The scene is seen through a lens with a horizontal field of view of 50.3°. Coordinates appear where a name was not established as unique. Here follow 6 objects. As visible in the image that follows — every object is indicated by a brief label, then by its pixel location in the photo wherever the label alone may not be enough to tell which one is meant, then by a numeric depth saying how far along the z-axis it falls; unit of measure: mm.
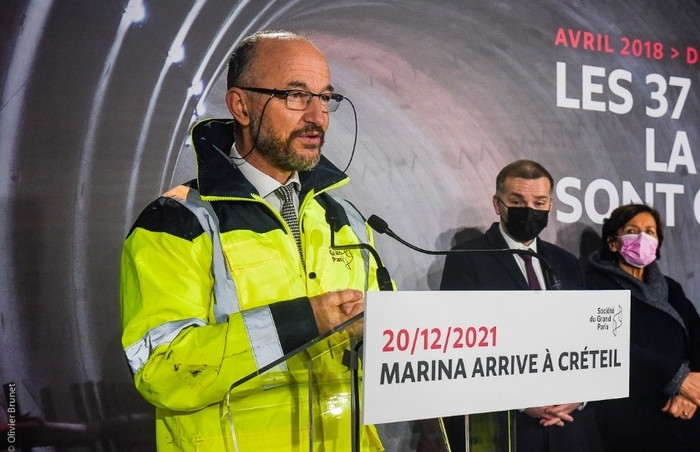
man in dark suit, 2725
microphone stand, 1183
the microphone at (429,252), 1515
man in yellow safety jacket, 1213
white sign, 1124
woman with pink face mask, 3039
